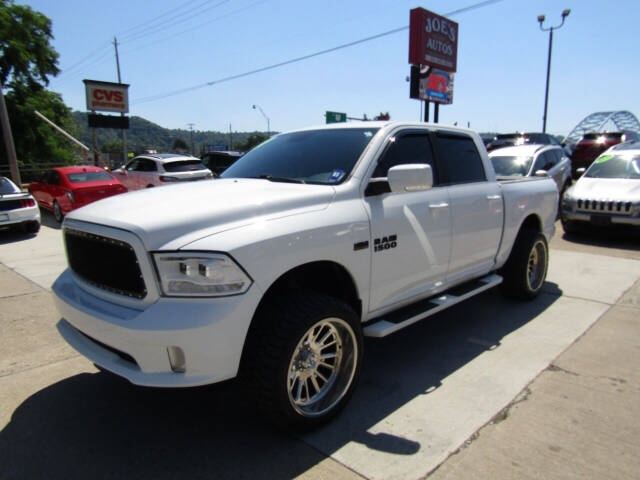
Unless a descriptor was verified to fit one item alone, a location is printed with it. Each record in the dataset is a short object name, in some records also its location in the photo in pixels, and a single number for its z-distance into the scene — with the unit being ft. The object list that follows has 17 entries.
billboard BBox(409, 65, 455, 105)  52.95
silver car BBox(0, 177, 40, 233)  29.78
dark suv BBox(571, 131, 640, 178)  56.54
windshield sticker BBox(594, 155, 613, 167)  30.50
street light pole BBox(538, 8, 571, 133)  85.97
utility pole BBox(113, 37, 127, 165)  86.42
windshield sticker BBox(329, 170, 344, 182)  9.92
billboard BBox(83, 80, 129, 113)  79.34
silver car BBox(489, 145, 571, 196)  32.42
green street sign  106.42
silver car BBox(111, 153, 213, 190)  40.57
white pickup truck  7.14
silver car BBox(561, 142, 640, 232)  25.67
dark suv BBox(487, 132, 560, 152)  53.42
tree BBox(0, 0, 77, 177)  97.66
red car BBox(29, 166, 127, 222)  36.27
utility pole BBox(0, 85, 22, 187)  53.26
